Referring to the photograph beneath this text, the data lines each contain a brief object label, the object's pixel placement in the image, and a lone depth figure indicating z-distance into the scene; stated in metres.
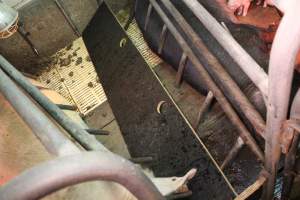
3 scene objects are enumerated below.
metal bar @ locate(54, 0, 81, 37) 3.43
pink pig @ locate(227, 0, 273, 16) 1.76
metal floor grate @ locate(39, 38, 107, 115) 3.37
